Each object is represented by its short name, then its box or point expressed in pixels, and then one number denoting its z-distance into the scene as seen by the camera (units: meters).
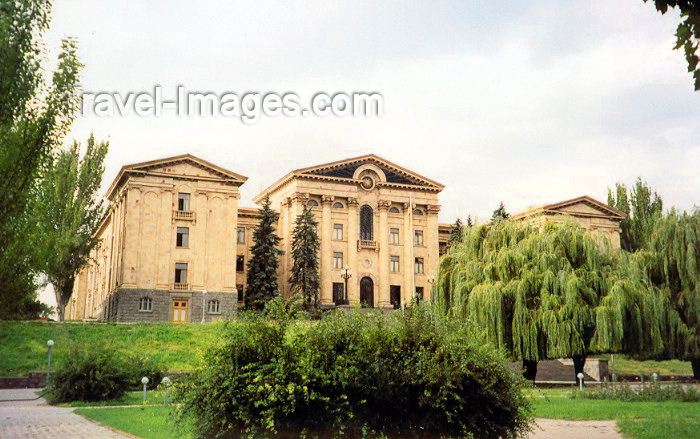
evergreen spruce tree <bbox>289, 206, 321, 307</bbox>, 57.03
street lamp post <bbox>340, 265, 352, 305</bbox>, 55.21
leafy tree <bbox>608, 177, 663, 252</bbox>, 64.44
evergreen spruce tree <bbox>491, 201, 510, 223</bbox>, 60.66
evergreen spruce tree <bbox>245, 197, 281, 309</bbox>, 53.53
